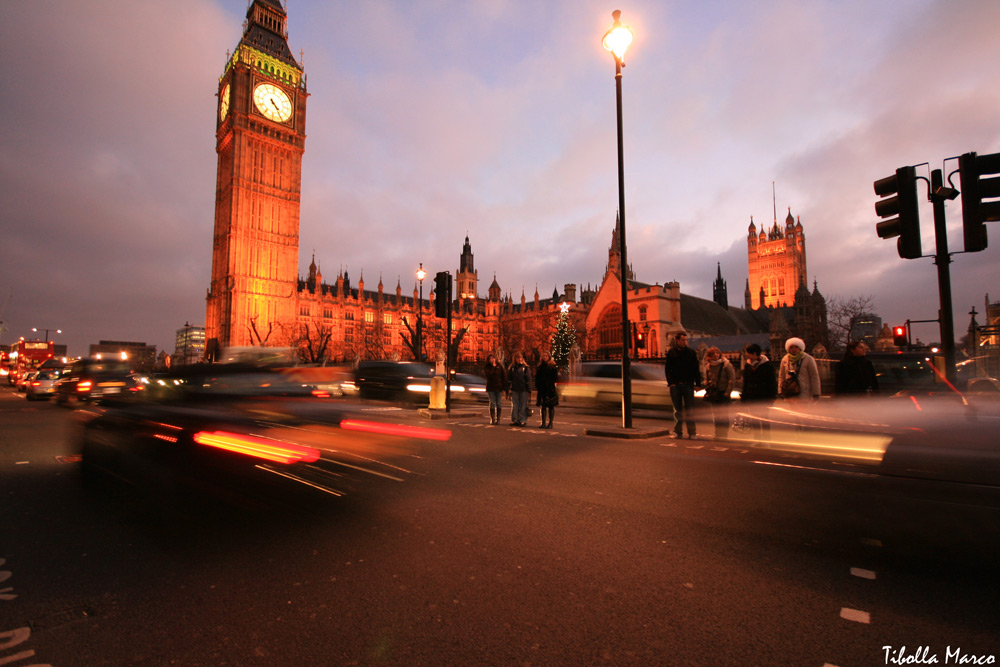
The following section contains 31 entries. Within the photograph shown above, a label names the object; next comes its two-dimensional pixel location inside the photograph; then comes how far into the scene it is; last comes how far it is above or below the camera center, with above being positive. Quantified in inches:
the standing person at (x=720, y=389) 361.7 -18.8
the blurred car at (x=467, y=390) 782.5 -42.5
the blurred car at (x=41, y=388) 914.7 -47.1
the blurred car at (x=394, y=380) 692.1 -23.9
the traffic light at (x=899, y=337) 549.3 +30.7
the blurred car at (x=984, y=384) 378.3 -15.8
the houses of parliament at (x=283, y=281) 2714.1 +537.0
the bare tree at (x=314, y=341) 2394.1 +138.7
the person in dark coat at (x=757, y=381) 333.4 -11.8
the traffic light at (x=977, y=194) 271.1 +94.3
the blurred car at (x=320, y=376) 298.5 -8.5
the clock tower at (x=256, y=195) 2984.7 +1074.9
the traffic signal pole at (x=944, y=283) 309.3 +51.8
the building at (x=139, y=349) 4872.0 +145.9
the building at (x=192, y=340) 6274.6 +349.1
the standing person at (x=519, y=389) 455.2 -23.8
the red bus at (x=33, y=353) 2982.8 +62.1
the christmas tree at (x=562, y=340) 1939.0 +94.2
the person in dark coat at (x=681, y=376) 360.2 -9.1
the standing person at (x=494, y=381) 478.0 -17.8
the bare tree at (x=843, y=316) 1425.4 +137.2
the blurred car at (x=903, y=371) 389.7 -5.7
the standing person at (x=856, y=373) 312.8 -6.0
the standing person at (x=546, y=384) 432.1 -18.5
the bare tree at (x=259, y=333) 2920.8 +181.7
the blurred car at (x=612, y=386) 520.4 -25.1
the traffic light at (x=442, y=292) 547.8 +80.3
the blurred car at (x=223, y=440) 232.4 -44.1
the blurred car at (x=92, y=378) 597.6 -18.4
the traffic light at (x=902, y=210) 294.7 +94.1
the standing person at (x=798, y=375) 306.0 -7.1
